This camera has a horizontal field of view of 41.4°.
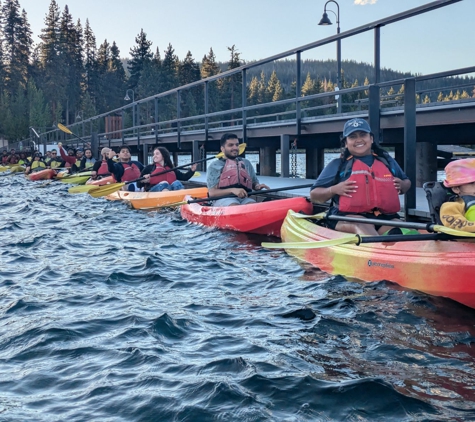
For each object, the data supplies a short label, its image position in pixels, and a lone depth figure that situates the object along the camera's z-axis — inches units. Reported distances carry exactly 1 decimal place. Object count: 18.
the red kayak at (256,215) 317.2
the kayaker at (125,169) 561.9
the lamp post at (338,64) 438.9
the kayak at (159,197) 450.9
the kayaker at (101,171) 666.8
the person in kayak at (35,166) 996.6
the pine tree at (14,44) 3831.2
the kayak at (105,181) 626.5
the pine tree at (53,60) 3843.5
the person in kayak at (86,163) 831.4
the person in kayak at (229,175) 364.2
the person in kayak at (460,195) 180.4
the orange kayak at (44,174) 904.3
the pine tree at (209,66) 3969.0
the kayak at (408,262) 179.2
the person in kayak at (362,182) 236.4
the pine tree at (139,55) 4121.6
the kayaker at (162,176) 491.5
